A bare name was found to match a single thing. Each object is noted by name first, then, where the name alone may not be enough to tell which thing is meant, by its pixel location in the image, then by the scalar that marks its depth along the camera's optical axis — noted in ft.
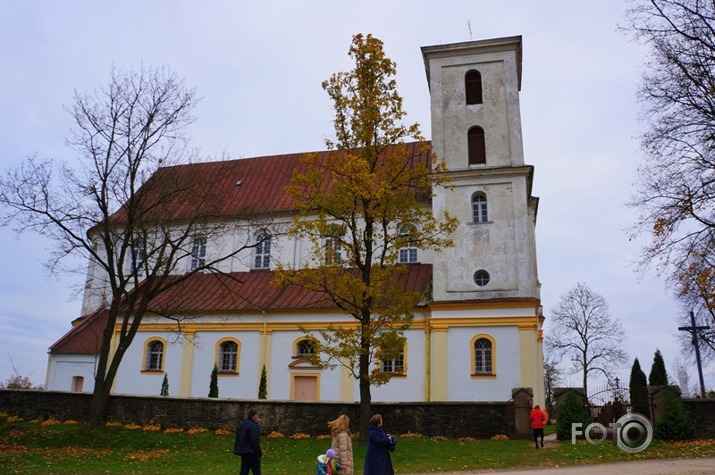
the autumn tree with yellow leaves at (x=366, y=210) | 61.41
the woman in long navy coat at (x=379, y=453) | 34.04
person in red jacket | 61.57
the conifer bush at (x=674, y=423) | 63.87
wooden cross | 106.37
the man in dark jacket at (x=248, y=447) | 41.34
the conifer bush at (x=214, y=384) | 96.43
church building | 88.53
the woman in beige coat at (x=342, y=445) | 34.50
